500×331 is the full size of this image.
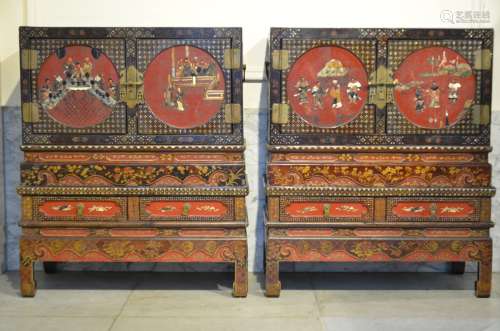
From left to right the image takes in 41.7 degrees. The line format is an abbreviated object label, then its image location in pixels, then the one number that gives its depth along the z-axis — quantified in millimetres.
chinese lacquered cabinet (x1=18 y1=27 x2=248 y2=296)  4297
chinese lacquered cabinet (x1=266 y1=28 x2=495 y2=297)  4332
